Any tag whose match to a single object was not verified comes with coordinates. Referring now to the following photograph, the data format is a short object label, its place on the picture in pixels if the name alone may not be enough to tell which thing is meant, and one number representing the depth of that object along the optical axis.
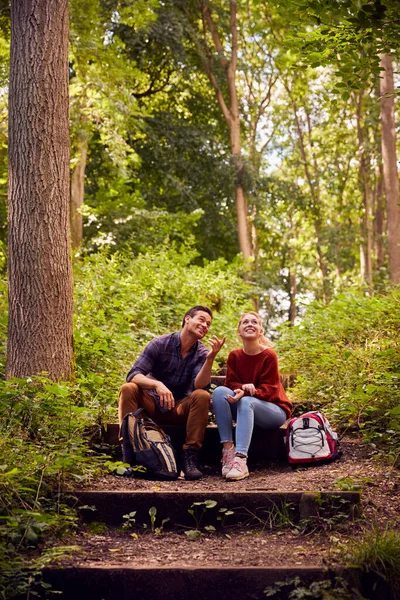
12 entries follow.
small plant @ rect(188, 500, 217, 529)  4.39
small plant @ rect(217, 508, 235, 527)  4.36
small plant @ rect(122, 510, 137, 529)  4.38
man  5.54
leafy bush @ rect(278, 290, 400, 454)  6.05
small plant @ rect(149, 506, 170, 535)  4.36
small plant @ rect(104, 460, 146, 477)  4.83
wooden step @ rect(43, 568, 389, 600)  3.50
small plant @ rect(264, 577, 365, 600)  3.33
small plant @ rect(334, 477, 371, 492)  4.43
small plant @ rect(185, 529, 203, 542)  4.23
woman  5.42
